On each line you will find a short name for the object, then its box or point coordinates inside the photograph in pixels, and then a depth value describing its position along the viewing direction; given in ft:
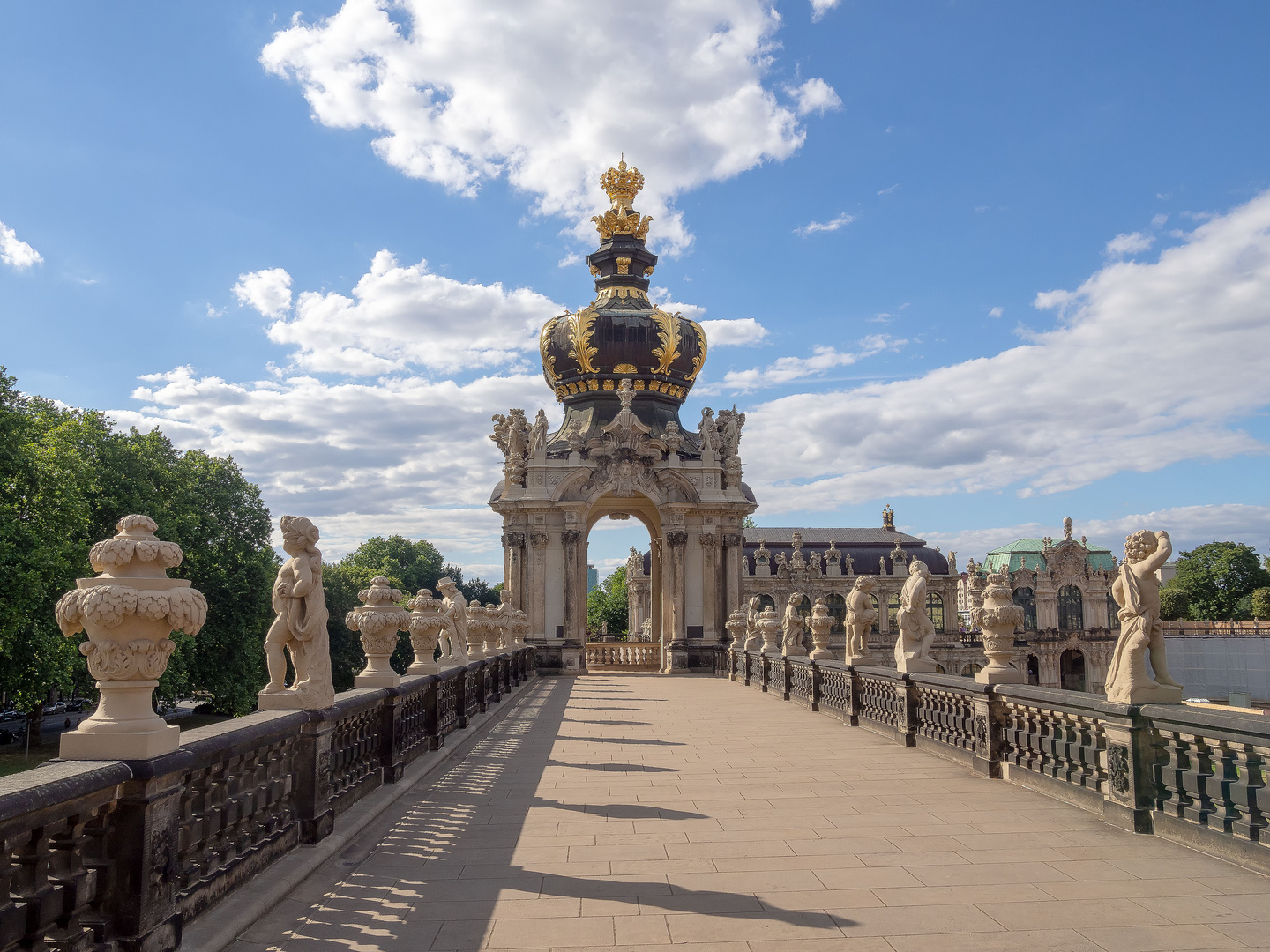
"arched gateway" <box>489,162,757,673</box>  108.37
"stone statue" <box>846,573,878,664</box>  57.06
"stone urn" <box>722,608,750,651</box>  98.32
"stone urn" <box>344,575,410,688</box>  34.50
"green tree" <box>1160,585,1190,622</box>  275.80
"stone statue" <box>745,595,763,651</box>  91.15
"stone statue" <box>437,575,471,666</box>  54.19
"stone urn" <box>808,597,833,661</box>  64.49
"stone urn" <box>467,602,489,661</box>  67.67
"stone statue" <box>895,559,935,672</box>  46.24
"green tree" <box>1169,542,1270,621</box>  285.64
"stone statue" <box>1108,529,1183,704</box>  27.27
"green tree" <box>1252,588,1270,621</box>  259.39
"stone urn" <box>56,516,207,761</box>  16.11
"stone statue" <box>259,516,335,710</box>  24.97
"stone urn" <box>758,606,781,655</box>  83.87
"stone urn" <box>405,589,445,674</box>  43.75
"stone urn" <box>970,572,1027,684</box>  36.65
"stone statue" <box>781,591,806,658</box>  75.10
